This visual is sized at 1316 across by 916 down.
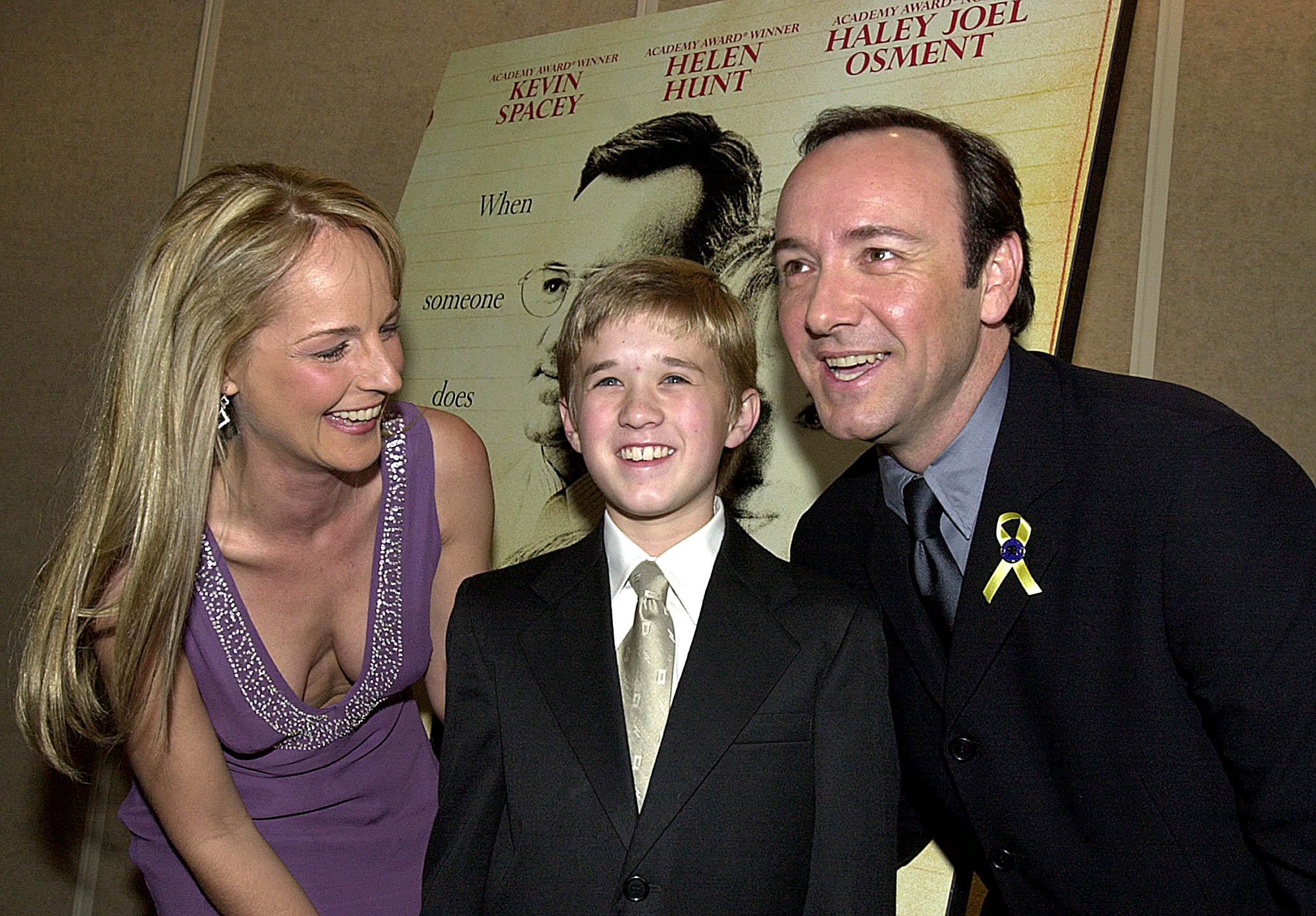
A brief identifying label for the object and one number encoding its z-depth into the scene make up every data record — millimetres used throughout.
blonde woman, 1674
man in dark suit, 1325
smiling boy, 1406
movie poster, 1846
